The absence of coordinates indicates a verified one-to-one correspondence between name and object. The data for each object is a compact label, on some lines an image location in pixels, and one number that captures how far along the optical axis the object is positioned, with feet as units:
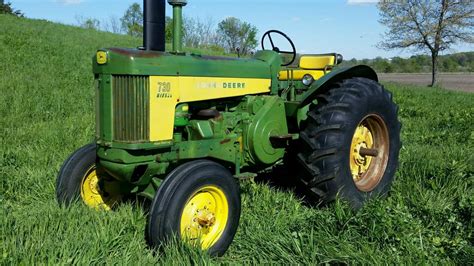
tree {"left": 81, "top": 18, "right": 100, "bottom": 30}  170.71
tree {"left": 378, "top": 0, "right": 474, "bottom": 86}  92.02
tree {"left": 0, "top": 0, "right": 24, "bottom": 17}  141.23
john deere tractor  10.74
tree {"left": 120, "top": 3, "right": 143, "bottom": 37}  203.92
